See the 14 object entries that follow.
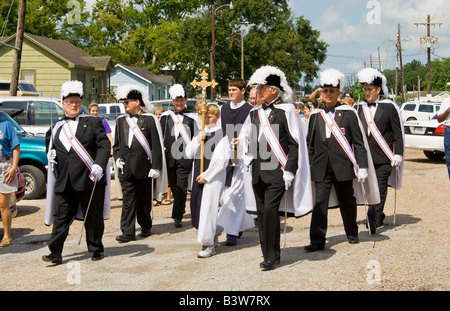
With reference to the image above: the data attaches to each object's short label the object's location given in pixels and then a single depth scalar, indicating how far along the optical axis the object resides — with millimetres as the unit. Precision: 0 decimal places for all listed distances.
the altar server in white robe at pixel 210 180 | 7828
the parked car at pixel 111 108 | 22891
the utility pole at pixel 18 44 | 21688
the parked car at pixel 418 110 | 36719
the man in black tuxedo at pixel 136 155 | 9172
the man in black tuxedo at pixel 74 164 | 7480
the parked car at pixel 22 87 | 26072
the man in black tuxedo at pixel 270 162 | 6934
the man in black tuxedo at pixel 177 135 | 10555
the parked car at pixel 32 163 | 13070
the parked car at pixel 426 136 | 19094
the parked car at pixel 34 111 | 15555
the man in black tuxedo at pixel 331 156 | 7840
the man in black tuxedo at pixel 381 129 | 9172
